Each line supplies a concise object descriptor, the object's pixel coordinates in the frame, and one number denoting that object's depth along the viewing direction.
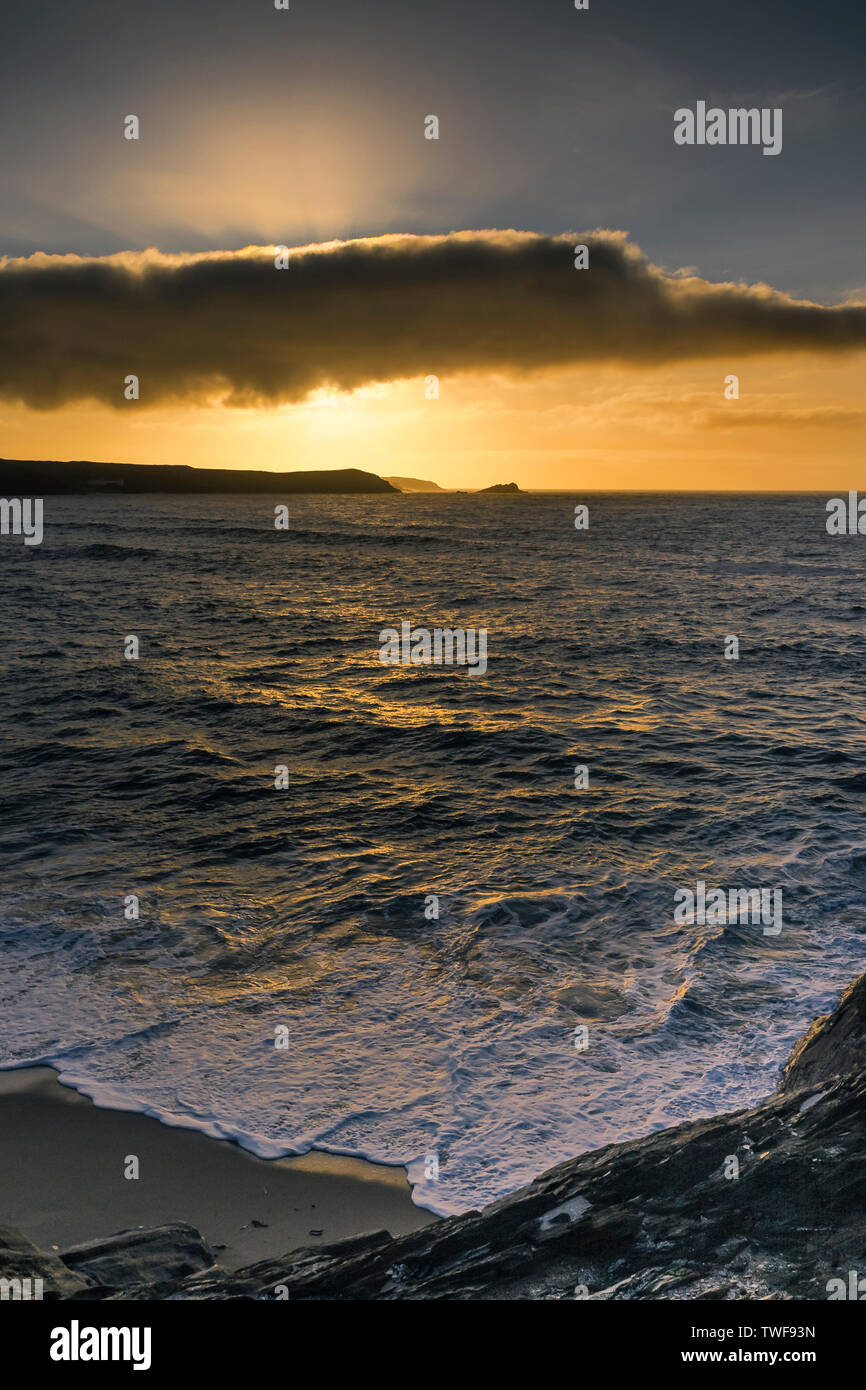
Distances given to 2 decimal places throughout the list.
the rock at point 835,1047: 5.48
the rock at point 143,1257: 4.86
